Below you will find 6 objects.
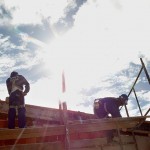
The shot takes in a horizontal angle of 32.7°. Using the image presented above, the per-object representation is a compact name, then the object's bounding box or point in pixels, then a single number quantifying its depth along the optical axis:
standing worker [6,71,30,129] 6.47
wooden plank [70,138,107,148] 7.42
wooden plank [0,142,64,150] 6.56
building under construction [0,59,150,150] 6.02
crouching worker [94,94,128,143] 7.86
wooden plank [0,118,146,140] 5.71
